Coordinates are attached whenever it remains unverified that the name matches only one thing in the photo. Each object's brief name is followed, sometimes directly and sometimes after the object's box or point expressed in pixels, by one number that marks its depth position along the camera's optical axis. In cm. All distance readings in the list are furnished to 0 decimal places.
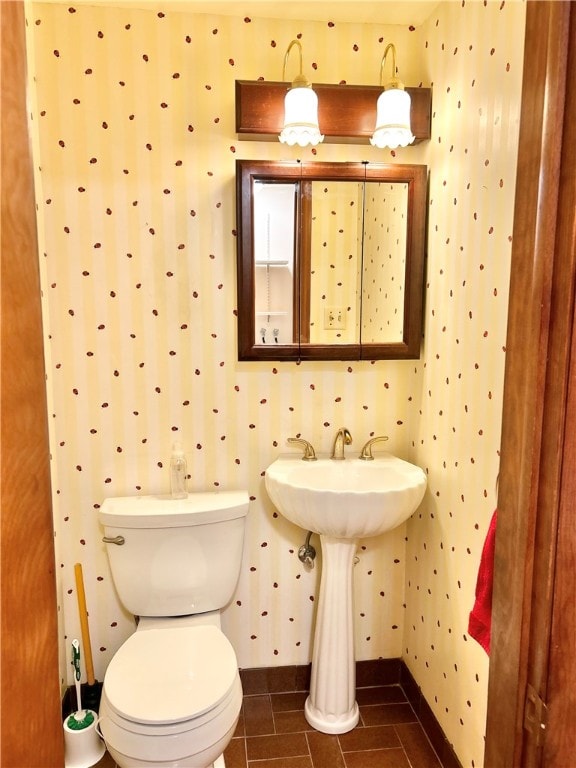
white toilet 144
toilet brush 186
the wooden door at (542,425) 66
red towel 129
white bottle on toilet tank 199
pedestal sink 195
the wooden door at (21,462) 53
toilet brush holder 184
